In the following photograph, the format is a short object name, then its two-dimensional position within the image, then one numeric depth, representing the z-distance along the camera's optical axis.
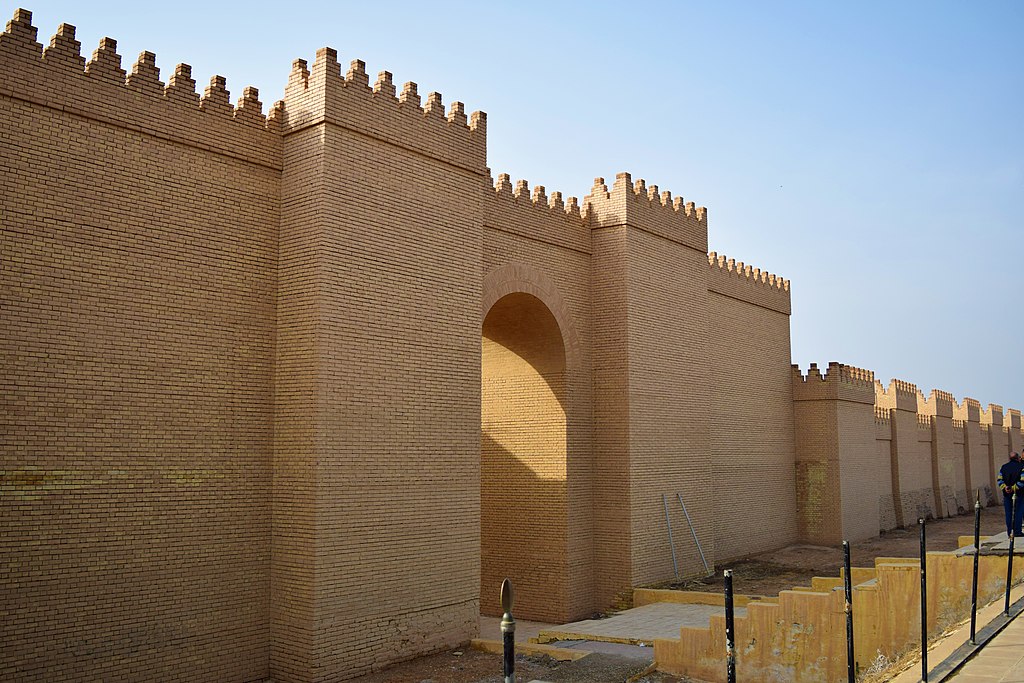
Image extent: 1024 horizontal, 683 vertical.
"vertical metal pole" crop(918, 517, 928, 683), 7.29
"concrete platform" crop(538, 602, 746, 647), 12.95
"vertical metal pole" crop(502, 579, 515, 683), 6.29
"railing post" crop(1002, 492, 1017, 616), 9.61
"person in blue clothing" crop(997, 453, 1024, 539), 13.32
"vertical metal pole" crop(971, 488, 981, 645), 8.48
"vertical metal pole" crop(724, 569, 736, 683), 6.75
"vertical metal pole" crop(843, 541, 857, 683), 7.58
